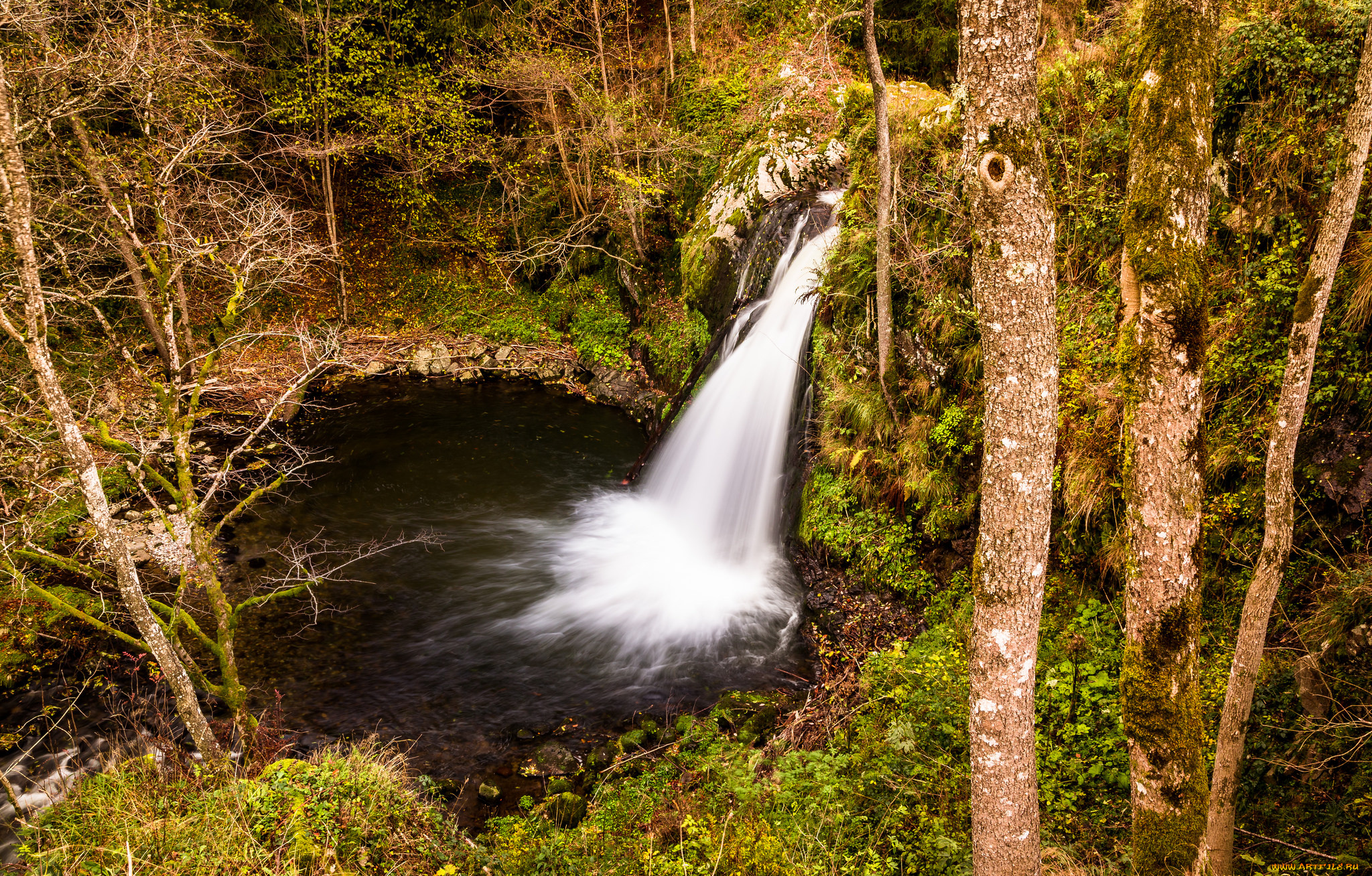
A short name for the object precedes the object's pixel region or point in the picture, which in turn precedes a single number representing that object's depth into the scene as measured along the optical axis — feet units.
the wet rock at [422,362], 52.90
